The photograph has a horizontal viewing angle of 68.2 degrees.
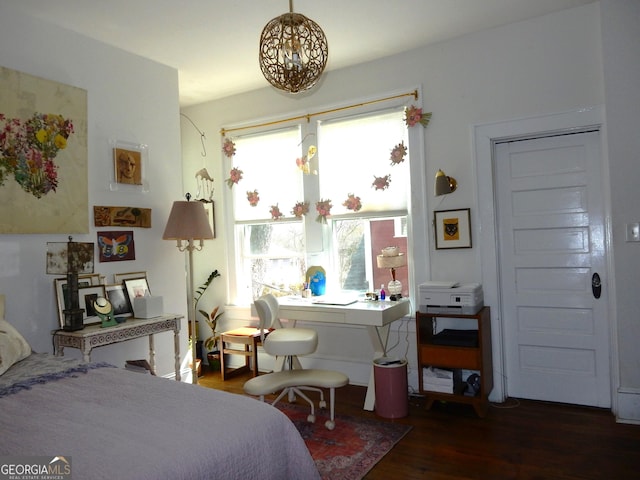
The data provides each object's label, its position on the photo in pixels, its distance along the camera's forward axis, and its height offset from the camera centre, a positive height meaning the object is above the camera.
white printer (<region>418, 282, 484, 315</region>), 3.38 -0.41
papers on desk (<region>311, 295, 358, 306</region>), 3.88 -0.46
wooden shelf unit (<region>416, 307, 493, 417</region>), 3.33 -0.83
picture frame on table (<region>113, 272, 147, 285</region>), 3.71 -0.18
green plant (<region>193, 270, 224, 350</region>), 4.93 -0.70
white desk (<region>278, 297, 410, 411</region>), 3.56 -0.55
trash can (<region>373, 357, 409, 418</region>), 3.42 -1.07
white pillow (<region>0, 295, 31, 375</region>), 2.35 -0.47
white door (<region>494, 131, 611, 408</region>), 3.45 -0.23
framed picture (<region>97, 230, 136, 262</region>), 3.64 +0.06
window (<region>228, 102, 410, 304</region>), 4.16 +0.43
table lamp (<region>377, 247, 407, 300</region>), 3.89 -0.16
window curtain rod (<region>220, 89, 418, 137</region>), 4.02 +1.26
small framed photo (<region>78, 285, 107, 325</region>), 3.34 -0.33
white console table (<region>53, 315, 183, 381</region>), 3.04 -0.55
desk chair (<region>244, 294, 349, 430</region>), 3.29 -0.93
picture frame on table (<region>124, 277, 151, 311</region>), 3.70 -0.28
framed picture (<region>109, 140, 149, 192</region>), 3.74 +0.72
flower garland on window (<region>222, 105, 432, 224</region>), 3.93 +0.71
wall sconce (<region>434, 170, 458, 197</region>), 3.73 +0.46
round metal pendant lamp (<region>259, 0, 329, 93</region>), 2.06 +0.87
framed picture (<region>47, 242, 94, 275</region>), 3.26 -0.02
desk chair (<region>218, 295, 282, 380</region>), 4.41 -0.91
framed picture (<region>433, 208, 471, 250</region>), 3.73 +0.11
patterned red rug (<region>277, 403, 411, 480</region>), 2.70 -1.27
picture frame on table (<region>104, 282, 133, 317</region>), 3.55 -0.35
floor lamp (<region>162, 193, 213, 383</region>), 3.84 +0.23
